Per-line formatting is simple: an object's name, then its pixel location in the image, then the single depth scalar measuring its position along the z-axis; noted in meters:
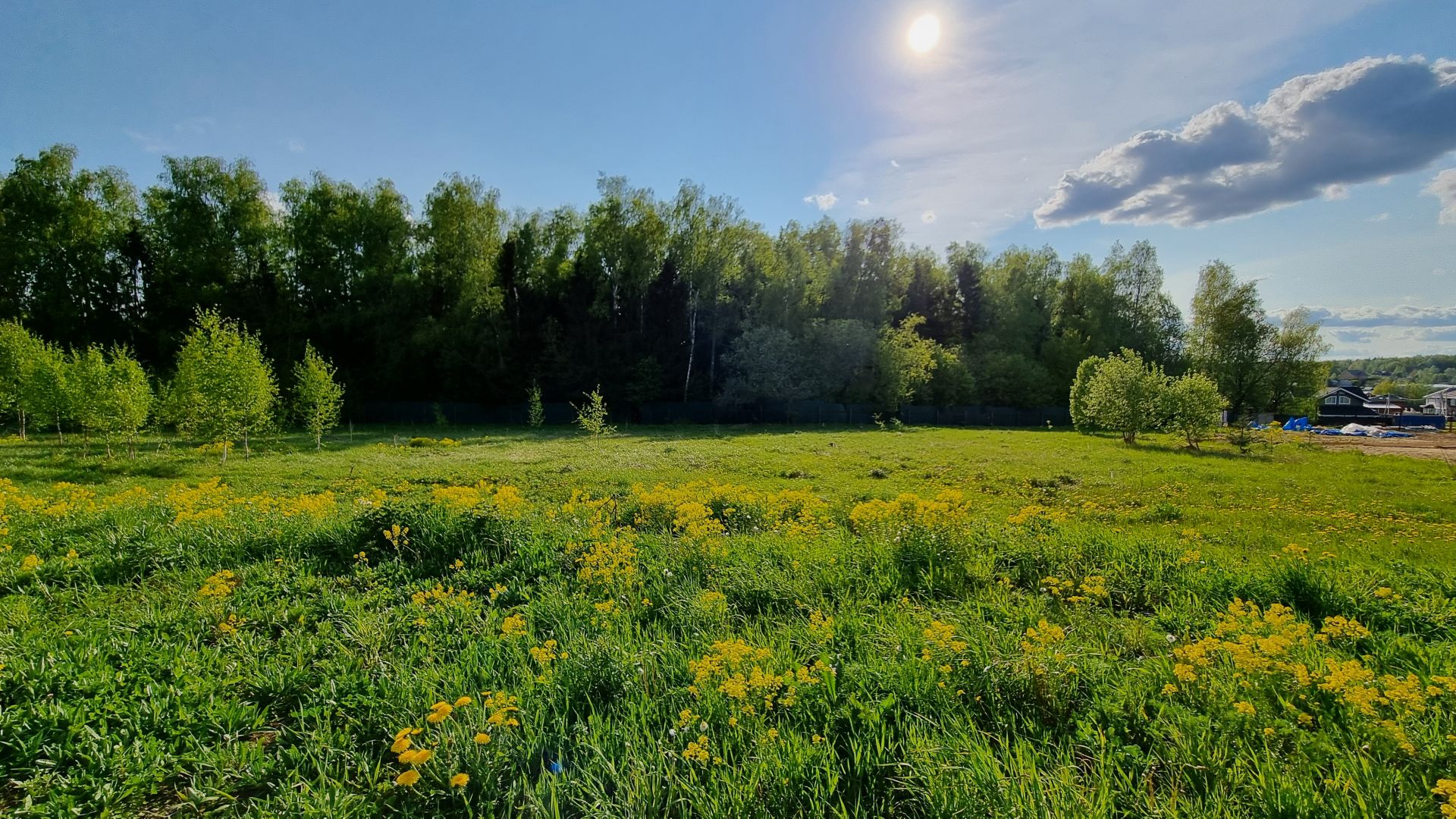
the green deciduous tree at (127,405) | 18.27
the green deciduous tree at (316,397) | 24.19
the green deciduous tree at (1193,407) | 24.52
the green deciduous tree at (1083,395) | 32.91
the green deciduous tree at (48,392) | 20.55
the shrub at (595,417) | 24.08
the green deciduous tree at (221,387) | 18.97
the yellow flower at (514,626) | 3.95
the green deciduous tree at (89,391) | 18.41
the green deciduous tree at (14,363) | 23.11
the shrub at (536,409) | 35.38
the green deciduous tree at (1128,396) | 26.86
